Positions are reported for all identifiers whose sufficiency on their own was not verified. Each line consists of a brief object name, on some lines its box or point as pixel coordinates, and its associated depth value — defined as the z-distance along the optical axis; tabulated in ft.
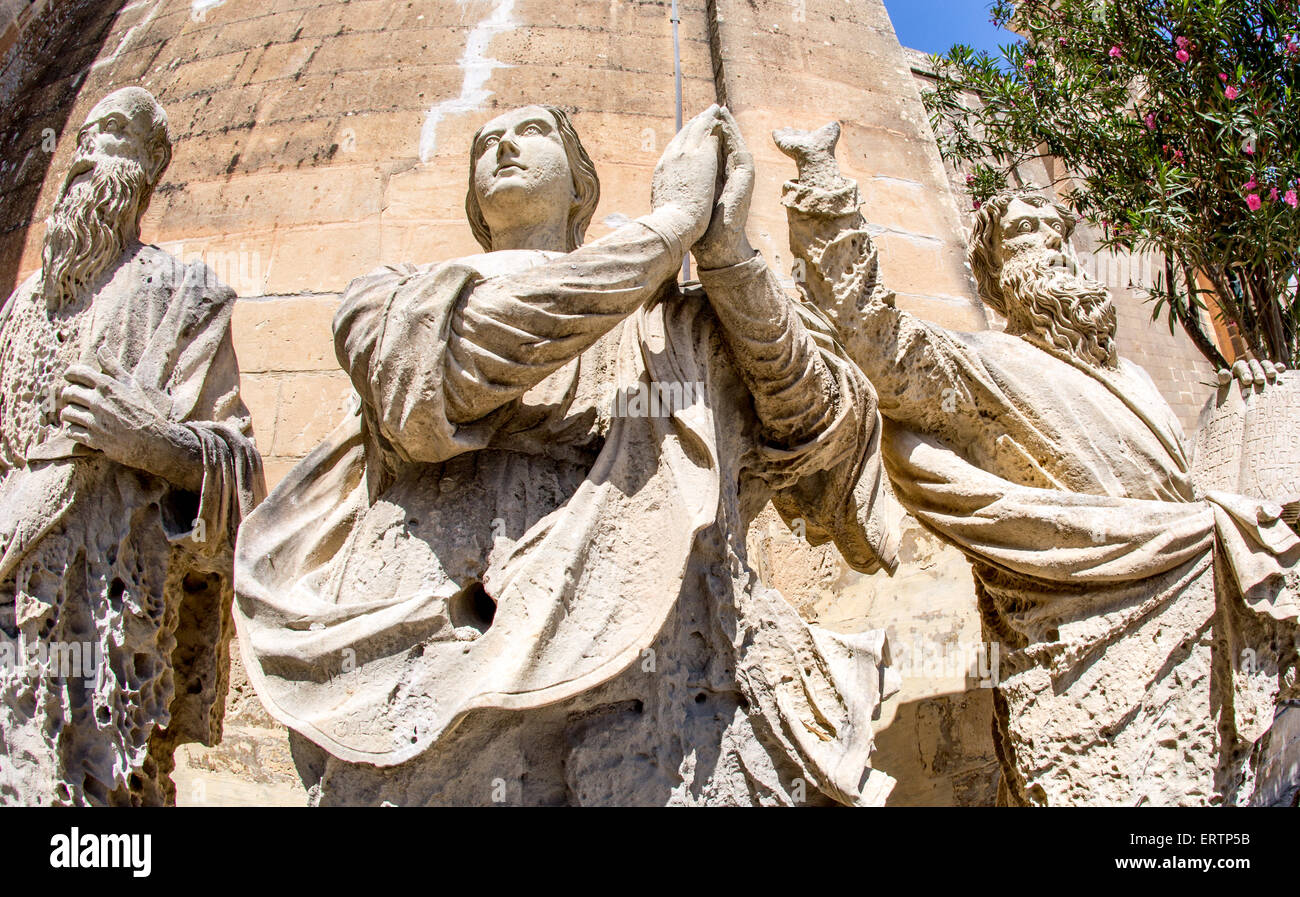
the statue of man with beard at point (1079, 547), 9.93
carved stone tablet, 10.75
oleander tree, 14.58
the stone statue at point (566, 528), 7.17
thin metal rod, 18.37
